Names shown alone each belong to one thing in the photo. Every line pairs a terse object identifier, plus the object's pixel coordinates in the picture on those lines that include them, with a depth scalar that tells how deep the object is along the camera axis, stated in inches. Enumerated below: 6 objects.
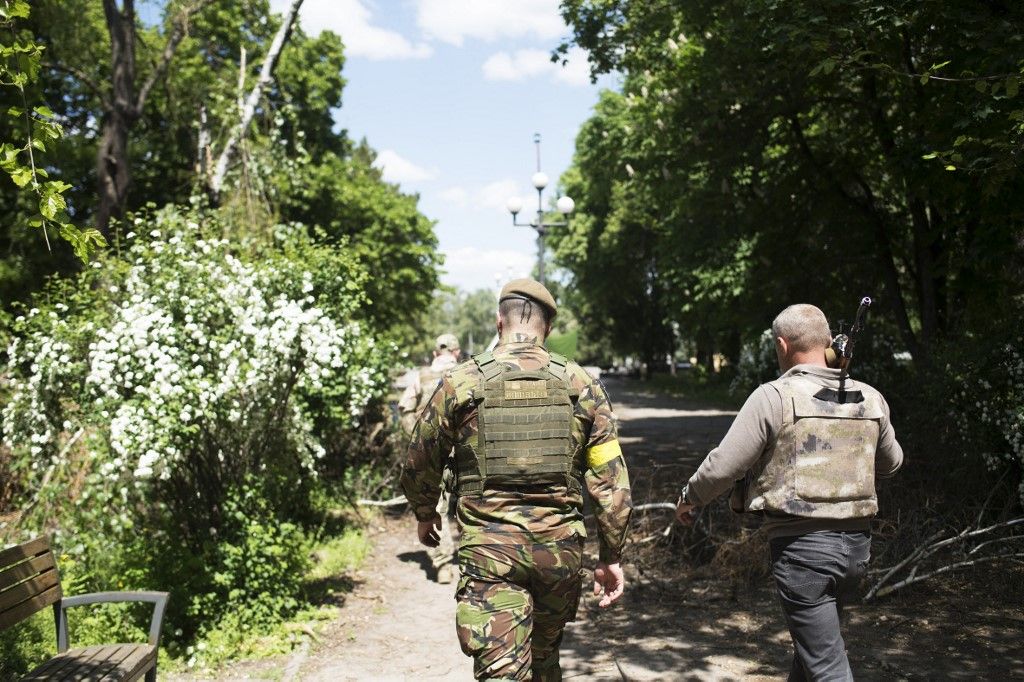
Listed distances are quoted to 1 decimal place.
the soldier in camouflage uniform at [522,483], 133.3
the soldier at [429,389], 322.3
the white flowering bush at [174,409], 225.5
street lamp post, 828.6
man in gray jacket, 137.3
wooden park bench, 163.9
